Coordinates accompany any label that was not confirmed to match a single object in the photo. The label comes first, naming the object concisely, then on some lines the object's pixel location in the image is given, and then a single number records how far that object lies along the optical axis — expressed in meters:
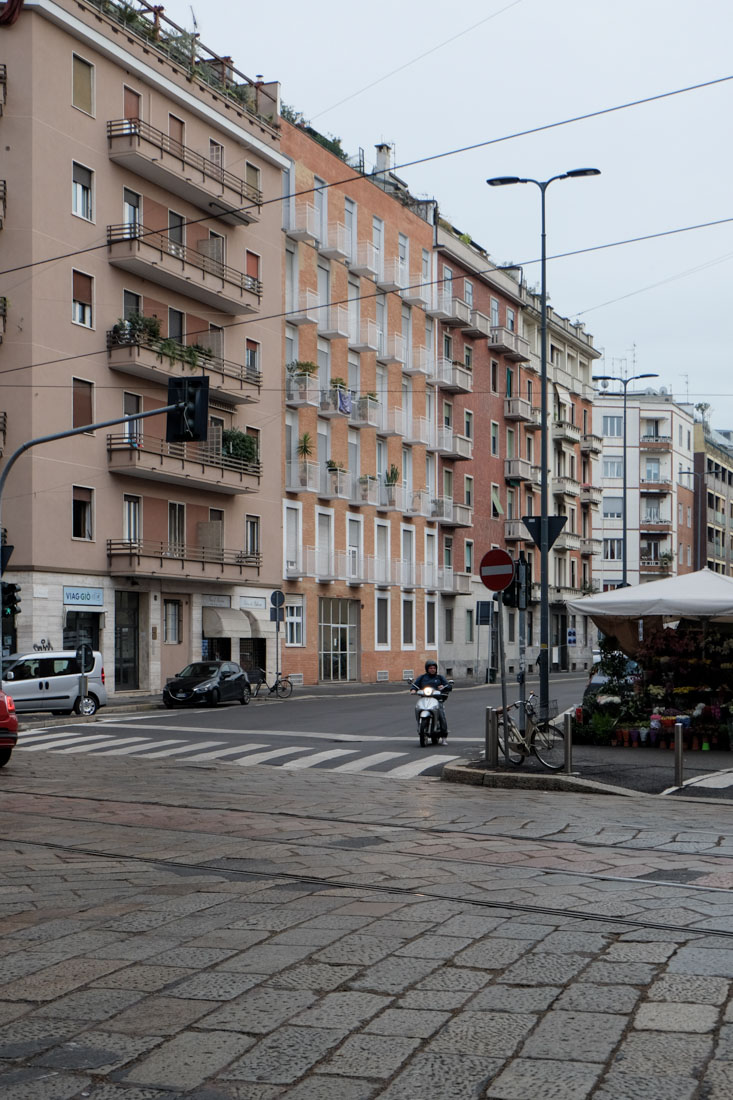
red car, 18.88
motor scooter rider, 23.21
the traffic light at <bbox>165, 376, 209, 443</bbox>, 23.55
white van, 31.73
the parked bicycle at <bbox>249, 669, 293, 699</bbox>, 42.38
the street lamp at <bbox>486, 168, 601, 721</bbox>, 25.13
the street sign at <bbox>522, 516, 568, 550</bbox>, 22.83
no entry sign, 17.72
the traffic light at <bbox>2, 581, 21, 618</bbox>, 27.73
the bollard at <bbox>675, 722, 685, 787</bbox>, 15.73
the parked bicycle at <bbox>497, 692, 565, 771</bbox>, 17.56
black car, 36.53
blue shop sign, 37.66
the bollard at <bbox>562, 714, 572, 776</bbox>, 16.61
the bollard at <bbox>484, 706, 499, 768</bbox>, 17.62
